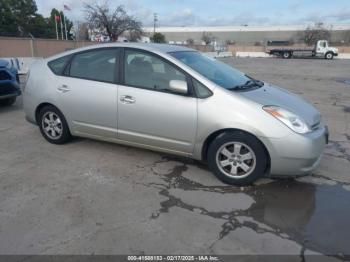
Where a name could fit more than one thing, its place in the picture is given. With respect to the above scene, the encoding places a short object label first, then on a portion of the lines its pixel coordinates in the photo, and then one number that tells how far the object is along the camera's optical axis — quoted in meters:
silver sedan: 3.79
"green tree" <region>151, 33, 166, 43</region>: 70.32
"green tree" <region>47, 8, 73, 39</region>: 65.19
